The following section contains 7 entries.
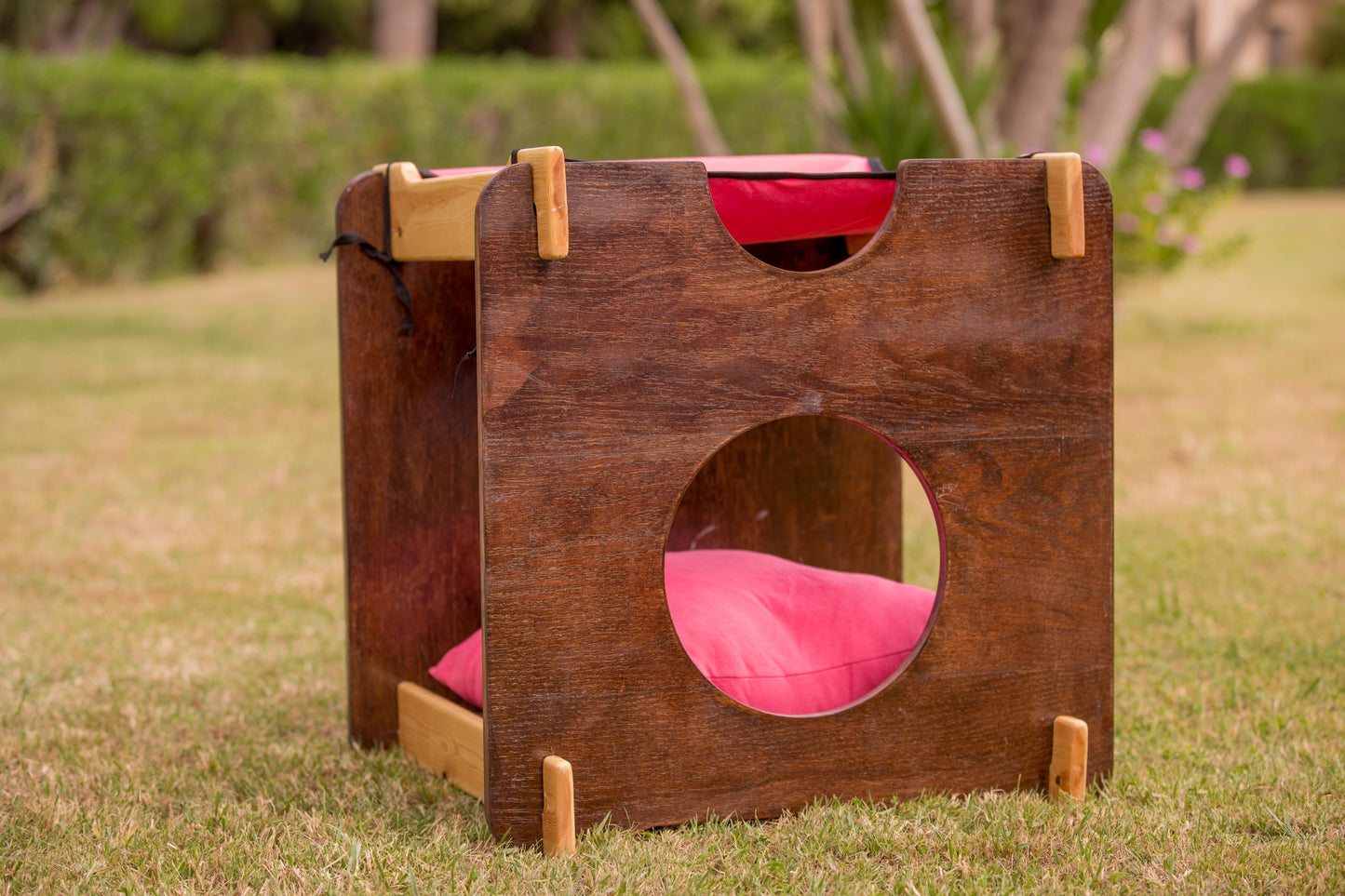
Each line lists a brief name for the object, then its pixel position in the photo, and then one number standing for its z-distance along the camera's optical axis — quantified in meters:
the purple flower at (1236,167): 14.60
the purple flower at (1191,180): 14.71
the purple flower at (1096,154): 13.04
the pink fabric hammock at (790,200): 4.09
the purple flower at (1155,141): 15.01
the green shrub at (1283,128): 33.94
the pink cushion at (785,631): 4.45
